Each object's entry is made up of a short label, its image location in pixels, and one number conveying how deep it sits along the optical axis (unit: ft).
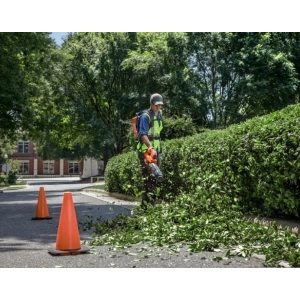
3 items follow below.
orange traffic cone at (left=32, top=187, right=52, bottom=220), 31.81
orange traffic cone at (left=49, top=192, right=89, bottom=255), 18.10
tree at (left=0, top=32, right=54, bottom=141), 58.44
